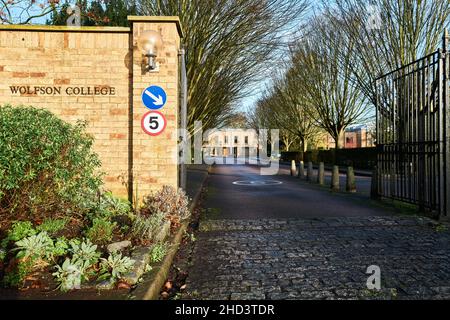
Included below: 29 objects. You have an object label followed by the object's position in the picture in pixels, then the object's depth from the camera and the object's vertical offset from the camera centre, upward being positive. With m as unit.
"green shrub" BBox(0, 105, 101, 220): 4.66 -0.13
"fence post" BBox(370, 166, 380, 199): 10.27 -0.90
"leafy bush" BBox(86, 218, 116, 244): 4.74 -1.02
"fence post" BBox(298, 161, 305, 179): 19.38 -0.90
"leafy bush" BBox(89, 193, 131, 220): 6.13 -0.96
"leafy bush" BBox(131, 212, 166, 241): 5.08 -1.04
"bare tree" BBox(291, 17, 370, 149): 22.41 +5.36
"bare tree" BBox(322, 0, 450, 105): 16.16 +5.85
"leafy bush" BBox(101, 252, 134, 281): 3.69 -1.16
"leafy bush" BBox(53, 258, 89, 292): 3.45 -1.16
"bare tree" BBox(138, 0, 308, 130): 13.36 +4.72
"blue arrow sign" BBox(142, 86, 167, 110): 7.32 +1.17
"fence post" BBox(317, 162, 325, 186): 16.04 -0.89
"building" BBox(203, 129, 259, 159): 77.78 +2.26
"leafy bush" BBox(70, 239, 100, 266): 3.89 -1.07
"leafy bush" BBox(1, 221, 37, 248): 4.36 -0.94
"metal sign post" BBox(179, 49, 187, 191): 8.33 +0.70
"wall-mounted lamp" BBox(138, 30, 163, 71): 6.95 +2.14
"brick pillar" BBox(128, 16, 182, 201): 7.43 +0.82
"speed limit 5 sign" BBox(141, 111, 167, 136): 7.45 +0.65
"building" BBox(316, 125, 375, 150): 65.89 +2.97
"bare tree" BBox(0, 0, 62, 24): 12.37 +5.23
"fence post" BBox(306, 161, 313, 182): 17.69 -0.95
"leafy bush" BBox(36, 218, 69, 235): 4.94 -0.97
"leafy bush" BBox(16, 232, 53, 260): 3.77 -0.99
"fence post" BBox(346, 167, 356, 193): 12.70 -0.99
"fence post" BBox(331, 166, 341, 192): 13.55 -0.98
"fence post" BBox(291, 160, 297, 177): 21.45 -0.94
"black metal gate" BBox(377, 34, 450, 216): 7.27 +0.40
